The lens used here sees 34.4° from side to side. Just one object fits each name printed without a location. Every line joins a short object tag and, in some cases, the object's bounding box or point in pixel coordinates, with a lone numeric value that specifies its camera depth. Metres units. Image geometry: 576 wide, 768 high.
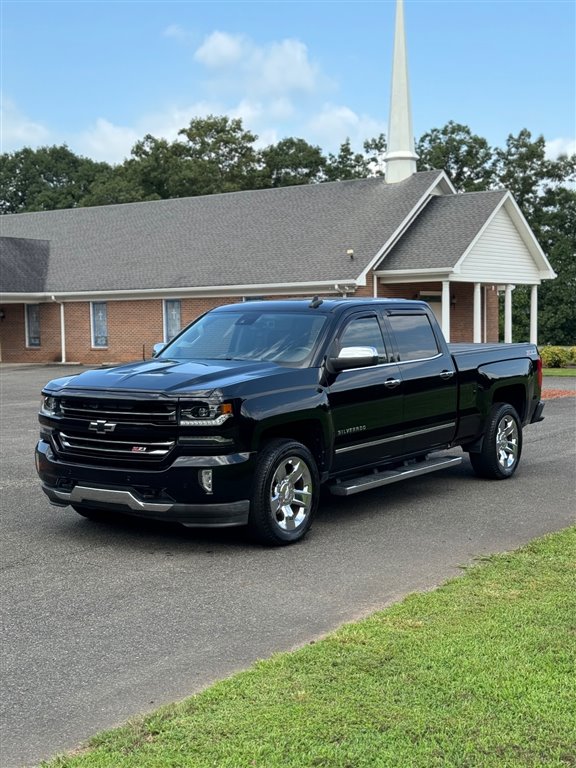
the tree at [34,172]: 83.31
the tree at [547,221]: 51.16
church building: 29.08
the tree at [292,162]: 62.16
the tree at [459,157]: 56.16
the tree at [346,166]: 61.12
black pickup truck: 7.07
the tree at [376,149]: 60.38
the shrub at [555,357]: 30.86
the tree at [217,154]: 60.41
